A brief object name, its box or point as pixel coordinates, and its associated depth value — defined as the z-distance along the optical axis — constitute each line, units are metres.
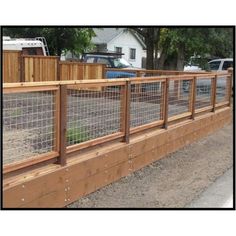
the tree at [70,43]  18.62
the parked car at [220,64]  18.14
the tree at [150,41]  16.66
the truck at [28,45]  17.80
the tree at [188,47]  10.62
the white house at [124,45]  30.88
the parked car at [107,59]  18.59
